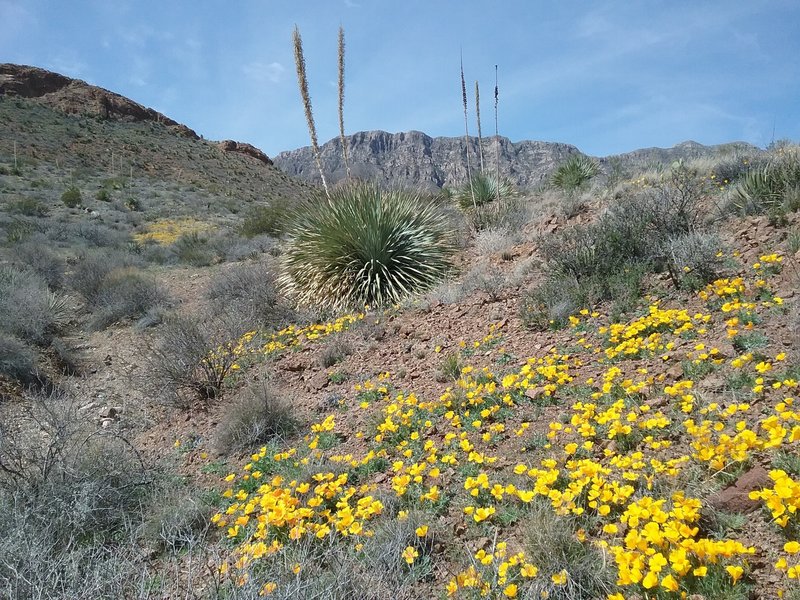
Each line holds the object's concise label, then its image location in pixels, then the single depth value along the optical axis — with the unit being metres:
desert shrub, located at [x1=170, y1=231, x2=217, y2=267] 16.30
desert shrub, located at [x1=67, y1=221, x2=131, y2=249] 19.00
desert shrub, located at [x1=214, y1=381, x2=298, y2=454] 4.53
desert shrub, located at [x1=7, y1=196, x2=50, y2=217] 22.59
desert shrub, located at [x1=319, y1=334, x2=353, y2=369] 6.22
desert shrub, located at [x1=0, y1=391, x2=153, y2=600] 2.25
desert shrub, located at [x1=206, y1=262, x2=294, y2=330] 8.50
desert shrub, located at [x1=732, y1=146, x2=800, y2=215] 6.73
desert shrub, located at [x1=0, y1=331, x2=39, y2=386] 7.50
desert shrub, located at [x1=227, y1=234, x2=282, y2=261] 15.68
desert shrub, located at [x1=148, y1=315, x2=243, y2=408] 5.90
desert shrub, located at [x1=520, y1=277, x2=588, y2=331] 5.55
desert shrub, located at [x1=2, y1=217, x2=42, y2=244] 17.55
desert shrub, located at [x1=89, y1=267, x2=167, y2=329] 11.18
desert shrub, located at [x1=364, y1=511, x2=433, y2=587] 2.52
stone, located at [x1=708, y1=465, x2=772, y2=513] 2.48
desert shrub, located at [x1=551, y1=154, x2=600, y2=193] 14.57
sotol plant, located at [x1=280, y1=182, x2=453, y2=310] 8.11
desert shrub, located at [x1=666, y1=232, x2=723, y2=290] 5.30
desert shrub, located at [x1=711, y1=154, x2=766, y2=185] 9.11
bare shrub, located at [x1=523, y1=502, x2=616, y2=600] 2.27
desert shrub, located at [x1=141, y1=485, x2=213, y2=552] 3.17
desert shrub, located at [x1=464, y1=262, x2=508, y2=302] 6.89
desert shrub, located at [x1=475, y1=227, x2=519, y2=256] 9.02
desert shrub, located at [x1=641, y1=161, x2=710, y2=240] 6.41
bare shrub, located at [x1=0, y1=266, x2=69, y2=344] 8.95
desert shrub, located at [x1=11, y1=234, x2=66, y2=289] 13.53
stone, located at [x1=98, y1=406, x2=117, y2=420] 6.03
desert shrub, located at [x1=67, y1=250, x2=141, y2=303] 12.68
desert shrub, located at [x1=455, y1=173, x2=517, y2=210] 14.54
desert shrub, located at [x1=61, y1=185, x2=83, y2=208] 25.27
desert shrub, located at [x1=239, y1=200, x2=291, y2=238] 19.25
